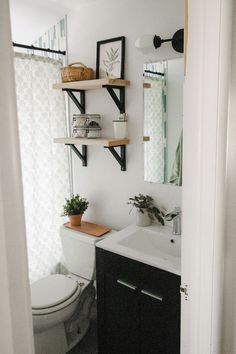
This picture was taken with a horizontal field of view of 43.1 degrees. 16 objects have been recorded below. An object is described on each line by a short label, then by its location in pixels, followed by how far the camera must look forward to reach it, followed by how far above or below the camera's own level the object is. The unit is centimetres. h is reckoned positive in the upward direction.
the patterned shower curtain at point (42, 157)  216 -19
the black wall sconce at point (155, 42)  161 +49
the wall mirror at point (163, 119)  176 +7
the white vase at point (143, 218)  194 -57
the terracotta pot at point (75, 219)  221 -65
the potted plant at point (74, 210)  221 -58
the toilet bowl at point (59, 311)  183 -113
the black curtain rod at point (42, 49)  202 +60
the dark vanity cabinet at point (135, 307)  148 -94
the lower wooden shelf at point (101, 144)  187 -8
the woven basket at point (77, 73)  200 +39
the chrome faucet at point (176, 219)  172 -51
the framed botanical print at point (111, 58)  195 +48
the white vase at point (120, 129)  192 +1
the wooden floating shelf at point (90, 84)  183 +30
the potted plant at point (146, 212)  193 -52
